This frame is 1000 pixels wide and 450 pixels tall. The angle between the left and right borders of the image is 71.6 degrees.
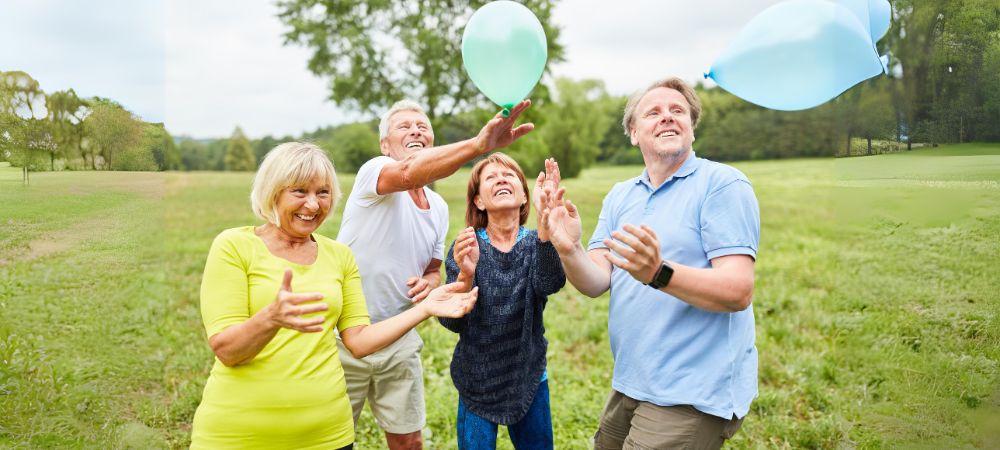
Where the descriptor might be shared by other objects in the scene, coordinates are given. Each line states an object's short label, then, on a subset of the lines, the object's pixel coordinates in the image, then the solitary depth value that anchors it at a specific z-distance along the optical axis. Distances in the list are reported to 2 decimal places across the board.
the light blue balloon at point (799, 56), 2.65
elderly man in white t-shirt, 2.87
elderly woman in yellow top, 2.26
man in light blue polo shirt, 2.36
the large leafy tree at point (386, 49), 18.16
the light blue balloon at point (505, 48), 2.93
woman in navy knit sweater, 2.92
